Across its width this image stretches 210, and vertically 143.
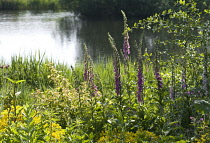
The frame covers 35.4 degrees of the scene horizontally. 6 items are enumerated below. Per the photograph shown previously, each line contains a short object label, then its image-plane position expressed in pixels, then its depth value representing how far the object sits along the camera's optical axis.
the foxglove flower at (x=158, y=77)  3.59
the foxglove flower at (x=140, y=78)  3.75
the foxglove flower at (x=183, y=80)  3.95
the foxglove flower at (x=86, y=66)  3.65
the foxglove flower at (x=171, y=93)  4.00
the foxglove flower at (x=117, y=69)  3.40
